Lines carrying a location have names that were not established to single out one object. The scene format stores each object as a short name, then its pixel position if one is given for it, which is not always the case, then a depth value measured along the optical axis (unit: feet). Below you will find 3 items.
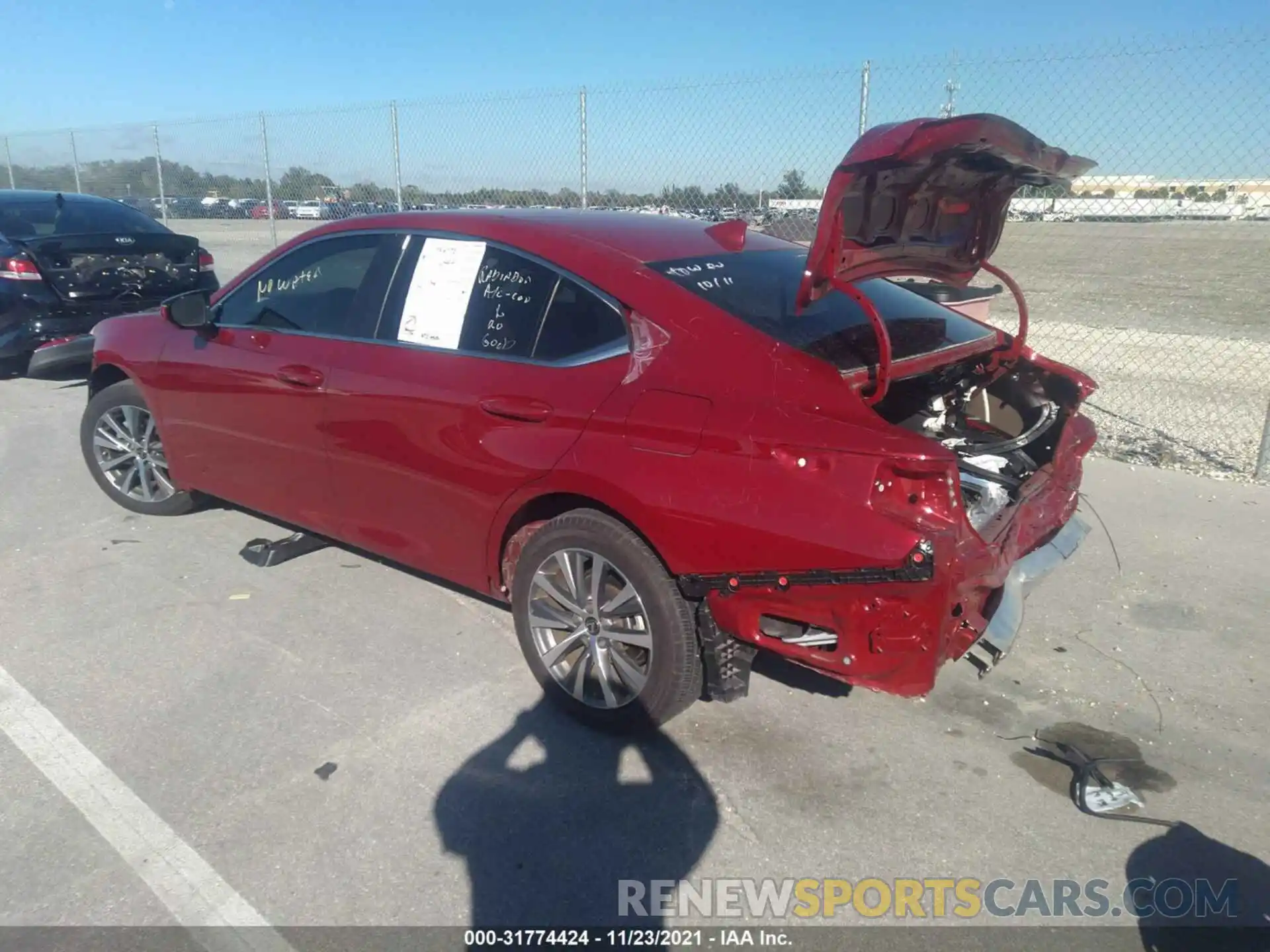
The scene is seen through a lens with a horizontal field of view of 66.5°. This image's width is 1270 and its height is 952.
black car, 26.81
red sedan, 9.21
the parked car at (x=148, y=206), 61.41
